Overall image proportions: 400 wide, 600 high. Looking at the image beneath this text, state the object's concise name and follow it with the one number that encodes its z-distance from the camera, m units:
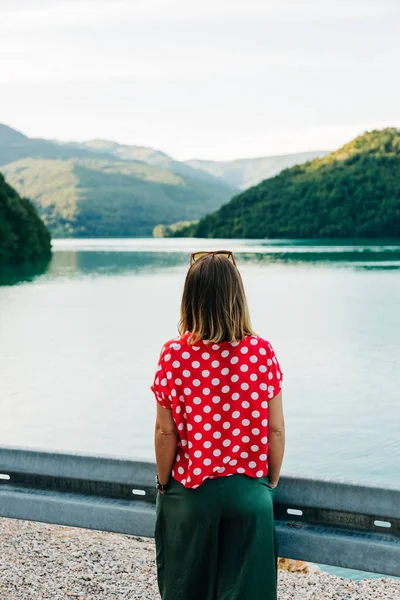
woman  2.42
